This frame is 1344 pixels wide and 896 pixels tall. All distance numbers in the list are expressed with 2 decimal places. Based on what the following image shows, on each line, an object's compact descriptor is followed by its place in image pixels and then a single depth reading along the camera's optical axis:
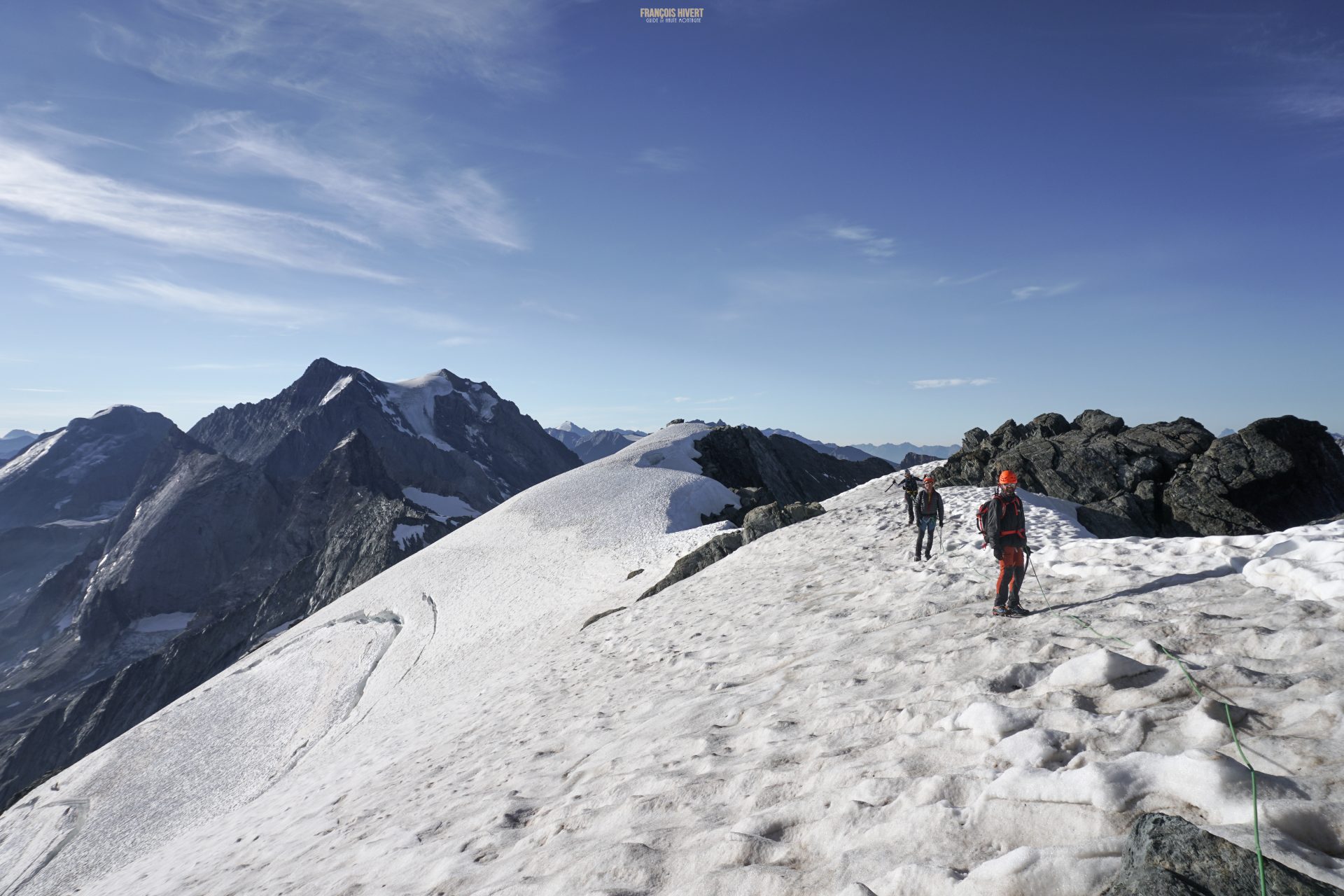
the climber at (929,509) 14.90
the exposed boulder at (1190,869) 3.14
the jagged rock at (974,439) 31.33
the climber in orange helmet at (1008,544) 9.58
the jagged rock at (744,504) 34.53
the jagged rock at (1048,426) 28.62
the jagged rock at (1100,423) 26.64
